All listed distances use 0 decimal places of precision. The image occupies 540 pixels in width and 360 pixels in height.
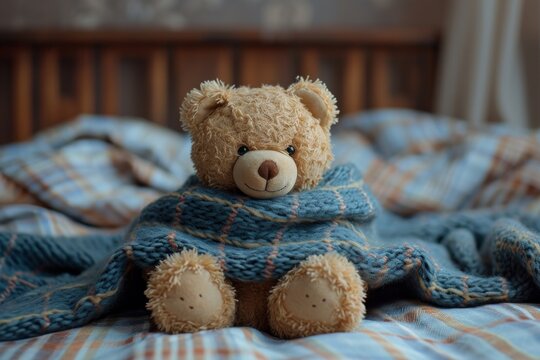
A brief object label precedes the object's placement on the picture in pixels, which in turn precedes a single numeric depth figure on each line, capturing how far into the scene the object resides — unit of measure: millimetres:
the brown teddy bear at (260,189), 650
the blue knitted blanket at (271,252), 692
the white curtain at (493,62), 1676
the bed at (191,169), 645
